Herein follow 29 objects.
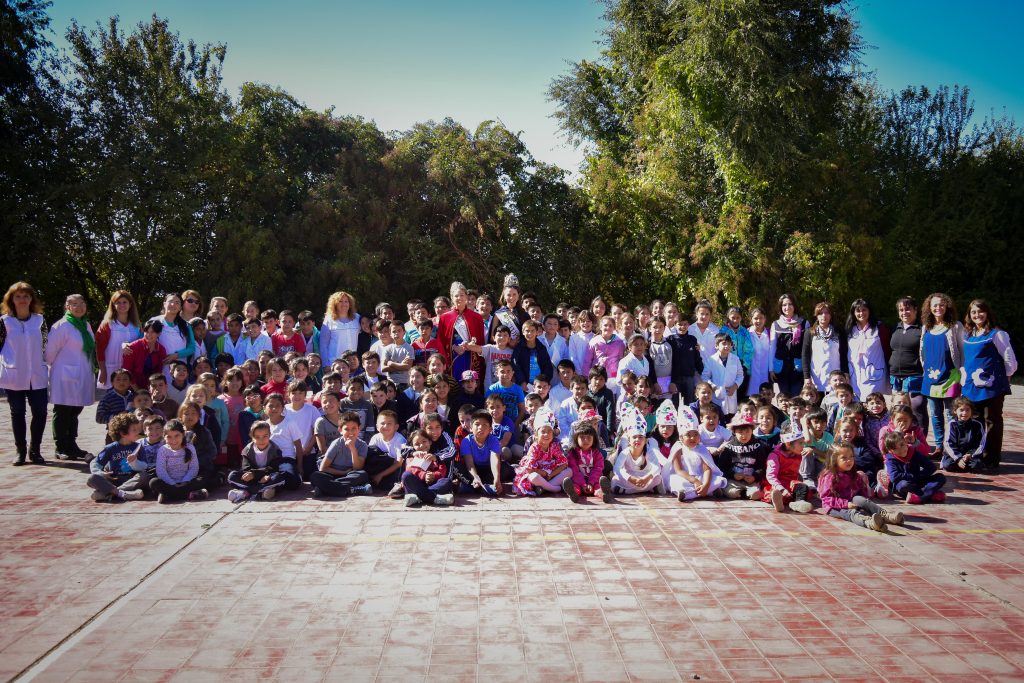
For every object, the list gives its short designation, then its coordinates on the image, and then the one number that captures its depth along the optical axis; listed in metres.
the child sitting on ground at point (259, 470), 7.37
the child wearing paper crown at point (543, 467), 7.56
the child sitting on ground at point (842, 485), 6.66
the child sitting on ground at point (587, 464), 7.53
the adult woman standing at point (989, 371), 8.73
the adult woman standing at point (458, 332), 9.47
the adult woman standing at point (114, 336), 9.36
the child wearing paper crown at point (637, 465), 7.66
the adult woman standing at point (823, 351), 9.57
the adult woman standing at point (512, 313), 9.53
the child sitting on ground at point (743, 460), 7.63
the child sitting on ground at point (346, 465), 7.46
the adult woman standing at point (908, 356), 9.17
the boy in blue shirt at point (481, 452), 7.75
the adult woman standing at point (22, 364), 8.83
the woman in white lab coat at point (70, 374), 9.02
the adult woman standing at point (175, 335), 9.47
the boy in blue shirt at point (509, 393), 8.77
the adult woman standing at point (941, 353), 8.87
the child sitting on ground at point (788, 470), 7.18
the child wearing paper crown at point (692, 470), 7.43
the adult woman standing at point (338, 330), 10.21
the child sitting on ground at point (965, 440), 8.63
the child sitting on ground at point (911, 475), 7.22
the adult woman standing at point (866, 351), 9.42
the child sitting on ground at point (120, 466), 7.20
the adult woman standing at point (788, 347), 9.96
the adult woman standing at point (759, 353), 10.04
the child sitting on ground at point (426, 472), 7.23
